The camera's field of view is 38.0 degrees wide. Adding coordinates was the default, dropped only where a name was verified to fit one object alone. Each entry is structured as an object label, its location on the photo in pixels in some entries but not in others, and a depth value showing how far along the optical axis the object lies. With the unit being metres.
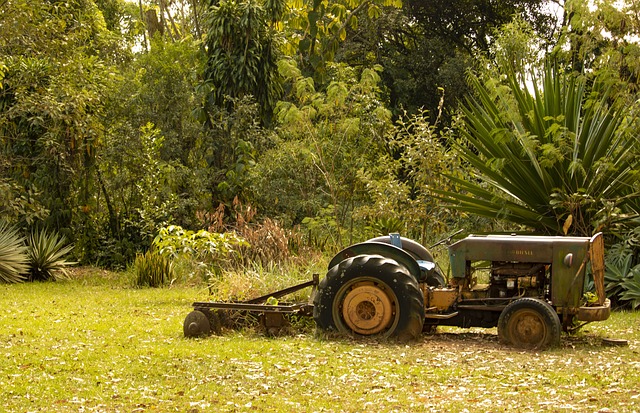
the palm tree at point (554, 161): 12.72
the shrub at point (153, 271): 16.59
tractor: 9.34
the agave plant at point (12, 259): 17.12
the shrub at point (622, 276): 12.92
